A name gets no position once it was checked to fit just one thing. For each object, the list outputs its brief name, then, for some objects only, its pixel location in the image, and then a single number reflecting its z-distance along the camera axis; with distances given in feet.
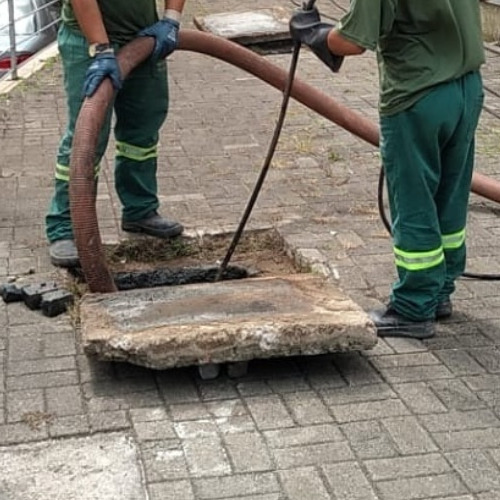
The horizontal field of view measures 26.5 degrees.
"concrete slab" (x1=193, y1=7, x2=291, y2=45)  36.24
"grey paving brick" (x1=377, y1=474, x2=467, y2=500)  10.87
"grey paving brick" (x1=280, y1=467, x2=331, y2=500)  10.88
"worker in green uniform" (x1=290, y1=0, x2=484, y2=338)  13.29
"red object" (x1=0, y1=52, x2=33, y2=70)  33.22
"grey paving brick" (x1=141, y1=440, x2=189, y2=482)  11.25
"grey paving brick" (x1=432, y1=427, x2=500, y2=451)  11.85
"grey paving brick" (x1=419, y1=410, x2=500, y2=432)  12.28
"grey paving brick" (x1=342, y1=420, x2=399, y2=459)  11.69
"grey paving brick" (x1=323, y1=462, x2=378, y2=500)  10.87
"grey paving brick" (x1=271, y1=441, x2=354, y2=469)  11.49
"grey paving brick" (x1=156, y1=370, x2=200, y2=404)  12.96
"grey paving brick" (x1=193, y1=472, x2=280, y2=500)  10.91
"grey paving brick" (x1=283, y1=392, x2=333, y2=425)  12.45
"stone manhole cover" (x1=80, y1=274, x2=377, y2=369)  12.94
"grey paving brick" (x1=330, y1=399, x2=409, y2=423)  12.51
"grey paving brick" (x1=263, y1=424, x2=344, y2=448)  11.93
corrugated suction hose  14.96
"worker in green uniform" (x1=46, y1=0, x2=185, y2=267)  15.96
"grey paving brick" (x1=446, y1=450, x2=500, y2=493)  11.08
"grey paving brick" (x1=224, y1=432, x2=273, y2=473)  11.42
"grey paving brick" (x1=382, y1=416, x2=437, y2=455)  11.80
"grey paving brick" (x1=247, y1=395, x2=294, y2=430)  12.34
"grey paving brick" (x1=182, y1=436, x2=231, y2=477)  11.33
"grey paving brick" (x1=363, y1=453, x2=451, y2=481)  11.26
